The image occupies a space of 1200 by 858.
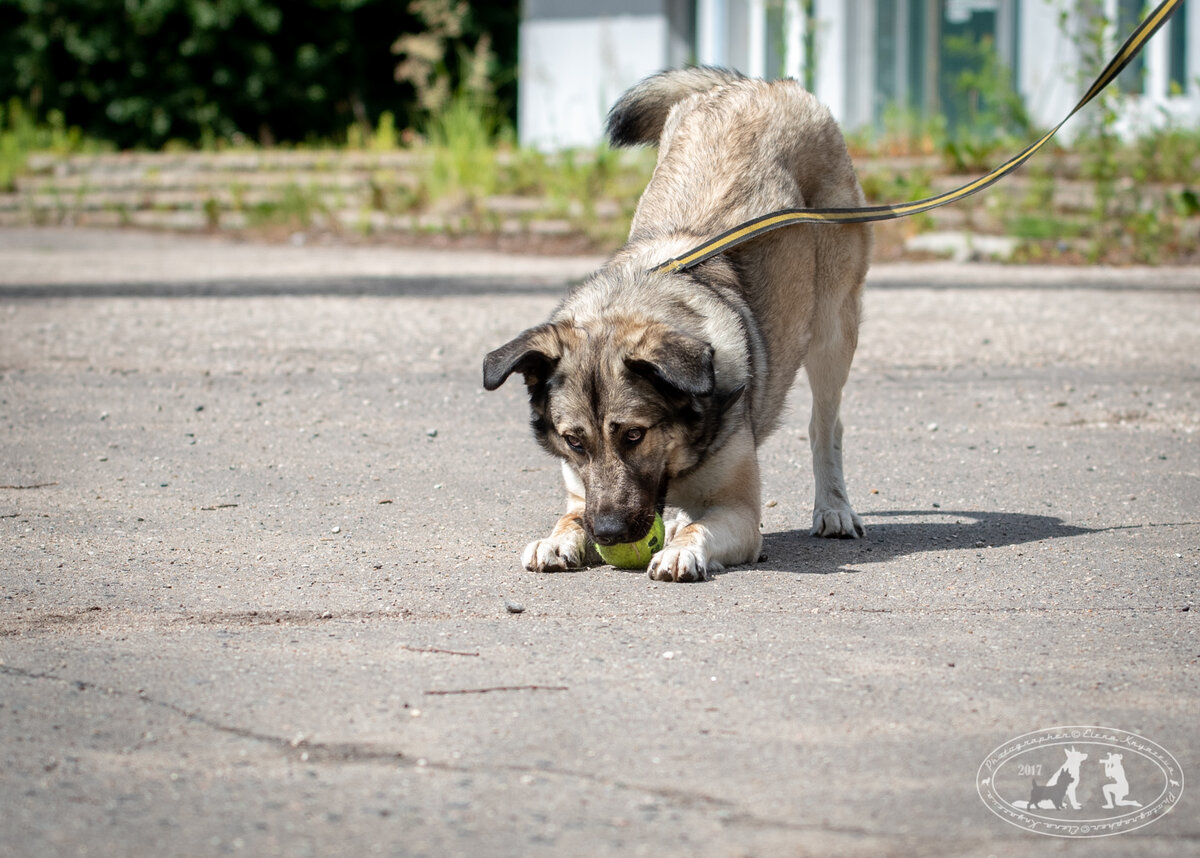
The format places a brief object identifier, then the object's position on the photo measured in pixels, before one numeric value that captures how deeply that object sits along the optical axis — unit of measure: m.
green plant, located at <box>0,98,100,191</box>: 20.92
